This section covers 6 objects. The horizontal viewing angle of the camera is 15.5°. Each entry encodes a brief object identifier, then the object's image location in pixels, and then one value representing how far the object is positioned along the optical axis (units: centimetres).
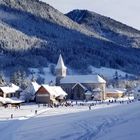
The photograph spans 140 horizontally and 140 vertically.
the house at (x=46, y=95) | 12250
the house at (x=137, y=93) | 13405
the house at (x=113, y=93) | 15862
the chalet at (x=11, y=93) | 10900
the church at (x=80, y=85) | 14188
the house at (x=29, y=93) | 12225
